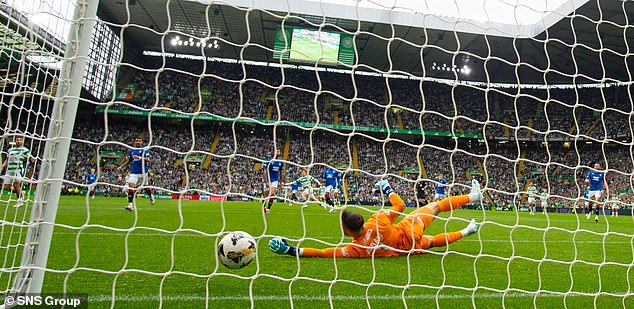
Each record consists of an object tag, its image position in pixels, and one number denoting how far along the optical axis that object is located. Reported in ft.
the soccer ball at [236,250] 10.46
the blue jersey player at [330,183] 44.49
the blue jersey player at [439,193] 48.05
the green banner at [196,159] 78.95
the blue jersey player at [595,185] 41.04
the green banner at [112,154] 80.04
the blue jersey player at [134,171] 31.57
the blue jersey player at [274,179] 36.50
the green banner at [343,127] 77.76
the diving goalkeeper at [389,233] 12.94
